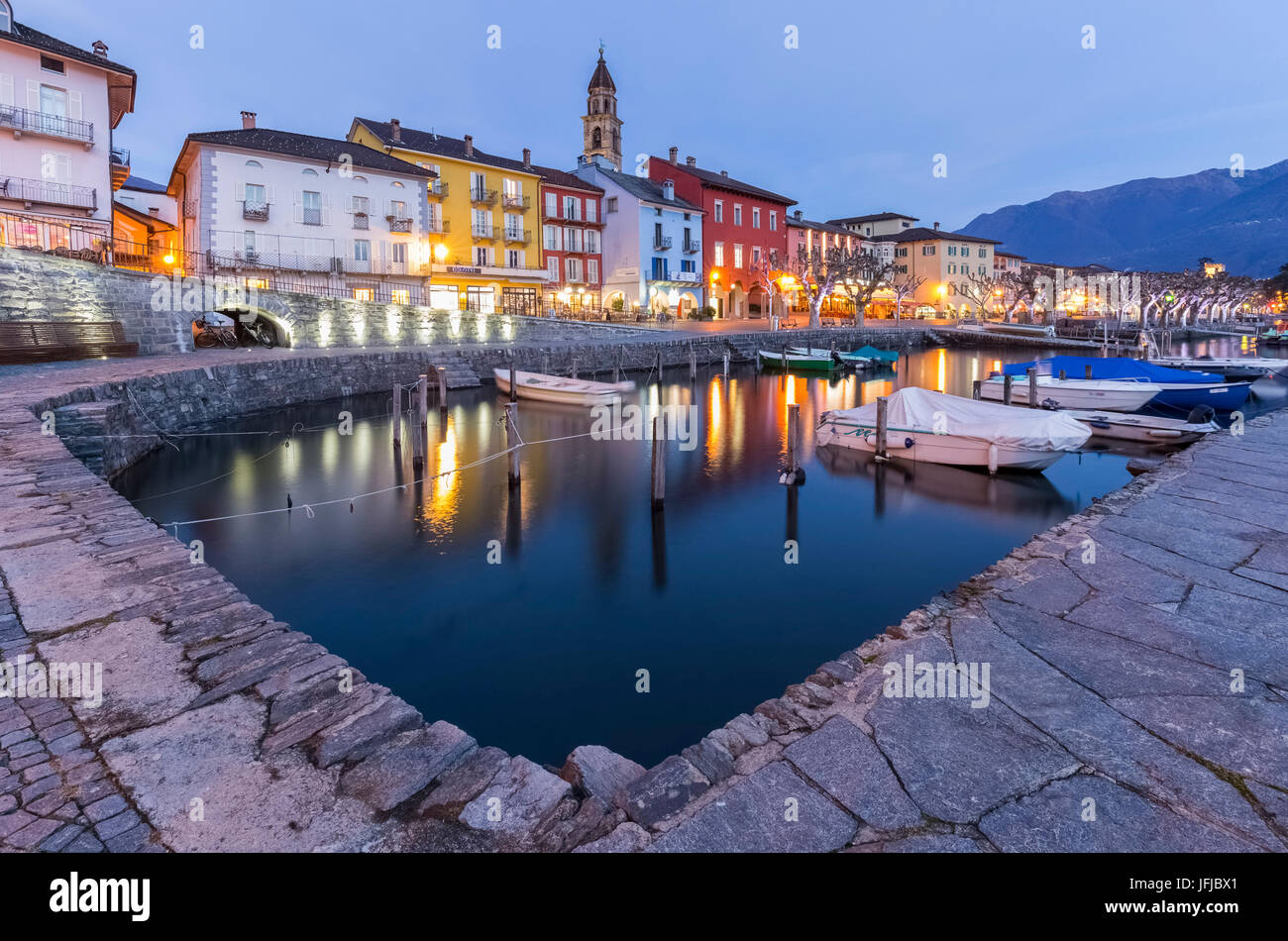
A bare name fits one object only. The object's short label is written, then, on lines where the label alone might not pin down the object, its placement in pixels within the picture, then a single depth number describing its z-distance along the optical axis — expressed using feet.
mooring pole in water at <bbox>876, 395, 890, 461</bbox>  64.90
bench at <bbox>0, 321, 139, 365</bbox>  70.85
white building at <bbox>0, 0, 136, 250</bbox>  100.78
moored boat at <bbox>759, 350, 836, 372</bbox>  157.58
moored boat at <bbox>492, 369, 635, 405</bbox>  99.09
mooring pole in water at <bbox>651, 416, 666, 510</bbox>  49.17
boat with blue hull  76.79
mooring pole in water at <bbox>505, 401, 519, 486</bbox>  54.49
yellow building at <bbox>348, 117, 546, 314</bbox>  158.81
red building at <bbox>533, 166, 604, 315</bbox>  183.11
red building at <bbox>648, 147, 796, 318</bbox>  211.82
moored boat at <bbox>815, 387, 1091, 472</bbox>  57.67
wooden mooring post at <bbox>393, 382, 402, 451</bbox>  68.74
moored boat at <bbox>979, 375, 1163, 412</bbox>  78.84
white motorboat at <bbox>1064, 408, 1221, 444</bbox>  67.04
